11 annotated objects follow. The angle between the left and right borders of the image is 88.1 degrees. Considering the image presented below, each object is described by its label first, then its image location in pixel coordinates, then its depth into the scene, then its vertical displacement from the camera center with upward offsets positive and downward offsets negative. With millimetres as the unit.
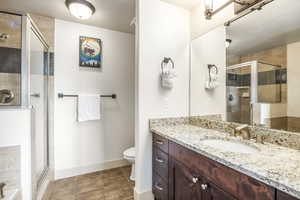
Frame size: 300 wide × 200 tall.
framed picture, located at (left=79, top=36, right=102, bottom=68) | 2303 +700
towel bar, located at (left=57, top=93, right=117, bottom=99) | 2172 +44
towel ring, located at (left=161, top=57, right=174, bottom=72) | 1752 +423
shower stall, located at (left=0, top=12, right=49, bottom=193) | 1465 +243
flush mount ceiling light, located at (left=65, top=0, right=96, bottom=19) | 1643 +991
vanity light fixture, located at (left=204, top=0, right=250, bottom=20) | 1468 +855
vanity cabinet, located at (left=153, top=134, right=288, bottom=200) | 743 -509
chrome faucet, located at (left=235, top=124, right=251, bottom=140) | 1260 -269
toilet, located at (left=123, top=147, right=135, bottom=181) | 2012 -759
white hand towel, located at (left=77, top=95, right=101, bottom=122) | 2256 -143
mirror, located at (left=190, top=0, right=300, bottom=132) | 1099 +263
